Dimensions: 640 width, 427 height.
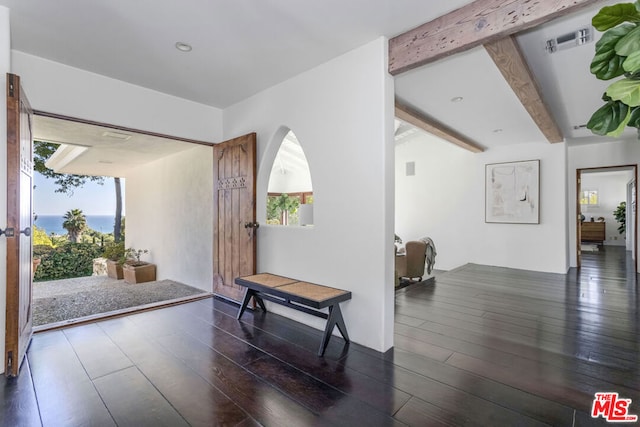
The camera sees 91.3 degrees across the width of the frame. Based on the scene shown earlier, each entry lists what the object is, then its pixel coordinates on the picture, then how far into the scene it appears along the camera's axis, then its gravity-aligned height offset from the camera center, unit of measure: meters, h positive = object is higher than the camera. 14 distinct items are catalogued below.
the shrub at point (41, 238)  8.15 -0.61
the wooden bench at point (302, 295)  2.53 -0.70
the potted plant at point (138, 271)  6.46 -1.19
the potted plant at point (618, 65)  1.08 +0.55
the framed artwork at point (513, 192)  6.00 +0.42
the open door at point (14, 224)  2.10 -0.06
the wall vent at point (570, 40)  2.44 +1.41
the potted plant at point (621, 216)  9.95 -0.10
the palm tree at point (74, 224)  10.12 -0.29
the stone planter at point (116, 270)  7.11 -1.27
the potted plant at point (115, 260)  7.11 -1.05
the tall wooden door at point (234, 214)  3.71 +0.00
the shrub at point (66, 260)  8.34 -1.26
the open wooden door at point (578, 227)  6.33 -0.30
